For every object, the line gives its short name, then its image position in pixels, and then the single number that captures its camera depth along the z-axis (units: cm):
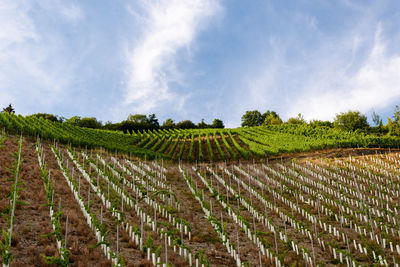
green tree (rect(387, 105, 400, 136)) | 4003
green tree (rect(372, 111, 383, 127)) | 5570
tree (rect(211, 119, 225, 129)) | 7081
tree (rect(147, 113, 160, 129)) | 6971
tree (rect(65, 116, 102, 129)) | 6518
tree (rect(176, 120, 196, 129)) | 6819
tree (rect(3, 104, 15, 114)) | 6215
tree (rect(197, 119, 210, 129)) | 7075
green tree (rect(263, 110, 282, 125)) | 6065
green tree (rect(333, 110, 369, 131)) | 4656
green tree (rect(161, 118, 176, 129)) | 6459
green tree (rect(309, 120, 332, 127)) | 5712
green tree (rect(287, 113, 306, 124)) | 5926
